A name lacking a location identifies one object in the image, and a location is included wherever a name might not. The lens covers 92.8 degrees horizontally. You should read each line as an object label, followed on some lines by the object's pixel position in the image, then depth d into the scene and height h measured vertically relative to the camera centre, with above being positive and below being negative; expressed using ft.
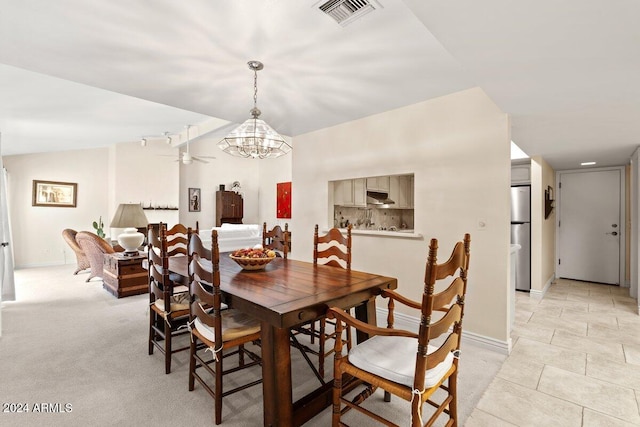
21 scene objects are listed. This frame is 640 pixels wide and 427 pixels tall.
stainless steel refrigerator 15.61 -0.80
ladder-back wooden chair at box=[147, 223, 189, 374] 7.53 -2.12
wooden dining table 5.29 -1.65
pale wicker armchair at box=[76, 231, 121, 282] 16.51 -1.92
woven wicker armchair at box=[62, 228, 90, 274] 18.46 -2.28
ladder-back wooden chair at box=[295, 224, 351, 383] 7.49 -1.28
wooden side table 14.26 -2.96
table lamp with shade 14.60 -0.40
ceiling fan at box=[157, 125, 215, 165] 21.34 +3.94
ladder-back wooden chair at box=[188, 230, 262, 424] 5.73 -2.33
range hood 16.37 +0.91
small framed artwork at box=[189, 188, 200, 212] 28.55 +1.43
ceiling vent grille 5.41 +3.78
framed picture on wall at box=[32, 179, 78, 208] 22.09 +1.57
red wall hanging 30.00 +1.46
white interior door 16.99 -0.64
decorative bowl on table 7.89 -1.13
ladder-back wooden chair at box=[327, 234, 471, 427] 4.14 -2.33
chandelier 8.94 +2.29
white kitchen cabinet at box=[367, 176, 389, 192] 16.61 +1.73
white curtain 10.81 -1.59
